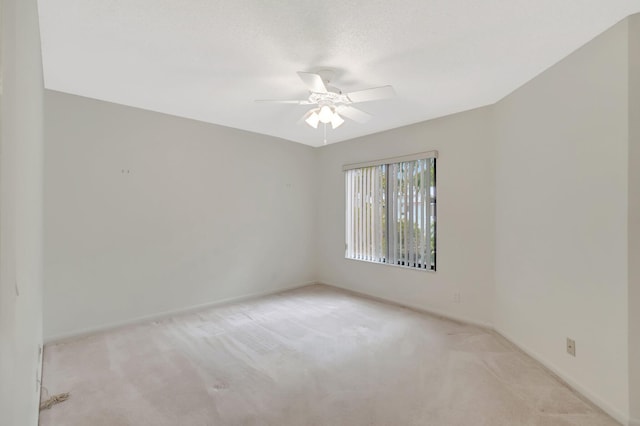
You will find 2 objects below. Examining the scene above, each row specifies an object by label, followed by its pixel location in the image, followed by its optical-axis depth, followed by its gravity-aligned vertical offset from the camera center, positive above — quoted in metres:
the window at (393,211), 3.70 -0.02
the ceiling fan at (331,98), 2.21 +0.93
